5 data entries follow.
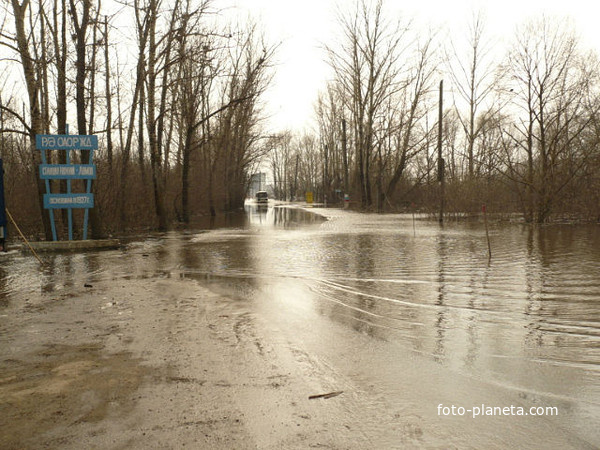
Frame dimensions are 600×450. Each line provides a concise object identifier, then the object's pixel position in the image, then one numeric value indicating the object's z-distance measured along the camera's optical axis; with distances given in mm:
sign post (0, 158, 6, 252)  10742
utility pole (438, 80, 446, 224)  23281
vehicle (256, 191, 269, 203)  84600
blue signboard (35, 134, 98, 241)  13966
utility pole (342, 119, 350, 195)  53534
